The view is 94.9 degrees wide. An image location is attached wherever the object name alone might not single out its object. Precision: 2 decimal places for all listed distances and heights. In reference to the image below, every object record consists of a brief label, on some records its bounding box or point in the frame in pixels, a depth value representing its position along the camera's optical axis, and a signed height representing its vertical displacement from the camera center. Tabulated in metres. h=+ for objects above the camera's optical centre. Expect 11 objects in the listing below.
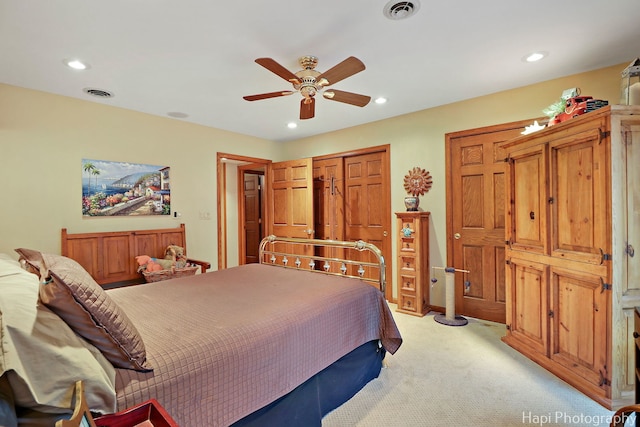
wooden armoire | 1.85 -0.31
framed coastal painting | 3.30 +0.30
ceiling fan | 2.06 +1.01
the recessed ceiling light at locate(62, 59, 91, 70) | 2.42 +1.26
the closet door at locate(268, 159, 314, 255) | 4.66 +0.20
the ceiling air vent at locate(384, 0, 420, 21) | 1.80 +1.26
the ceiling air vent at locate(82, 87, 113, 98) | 3.00 +1.26
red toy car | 2.08 +0.72
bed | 1.05 -0.60
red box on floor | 0.91 -0.65
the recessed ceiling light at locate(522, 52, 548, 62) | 2.42 +1.26
